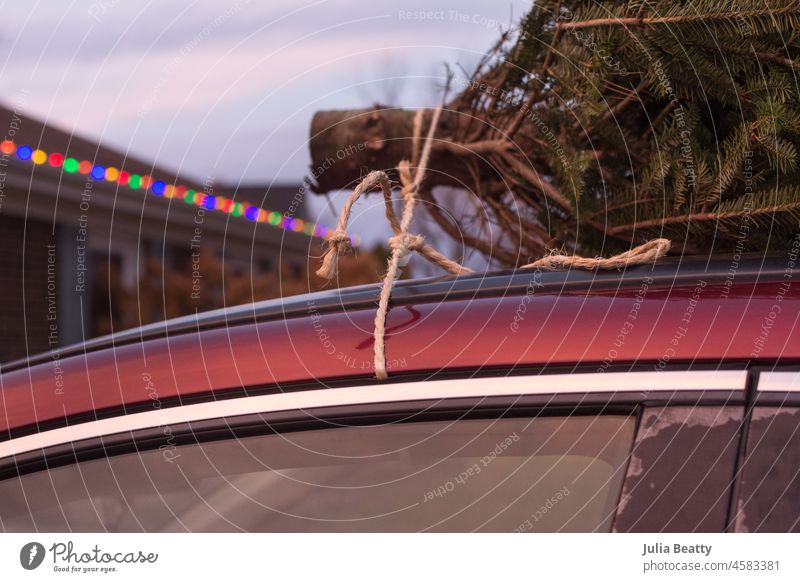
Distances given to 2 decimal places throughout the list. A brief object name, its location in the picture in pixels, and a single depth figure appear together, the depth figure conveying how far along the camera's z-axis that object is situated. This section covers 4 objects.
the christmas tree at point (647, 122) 1.75
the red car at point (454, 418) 1.11
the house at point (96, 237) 9.83
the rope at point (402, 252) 1.47
